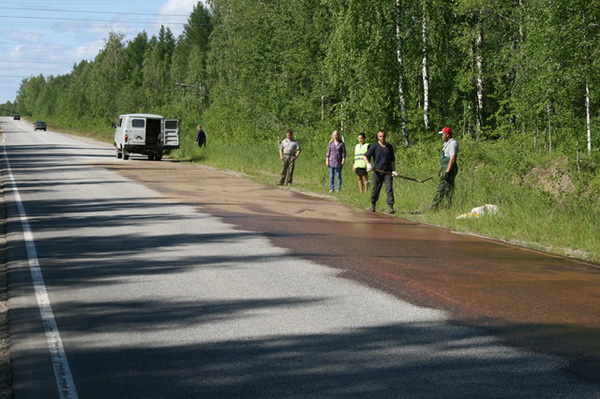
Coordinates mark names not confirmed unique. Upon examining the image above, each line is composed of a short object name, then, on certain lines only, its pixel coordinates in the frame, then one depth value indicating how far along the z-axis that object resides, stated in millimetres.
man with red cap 18109
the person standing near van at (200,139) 48406
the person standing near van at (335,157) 24078
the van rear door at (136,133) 42688
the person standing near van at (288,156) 27266
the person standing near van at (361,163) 22859
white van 42781
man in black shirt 18938
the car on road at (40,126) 120062
